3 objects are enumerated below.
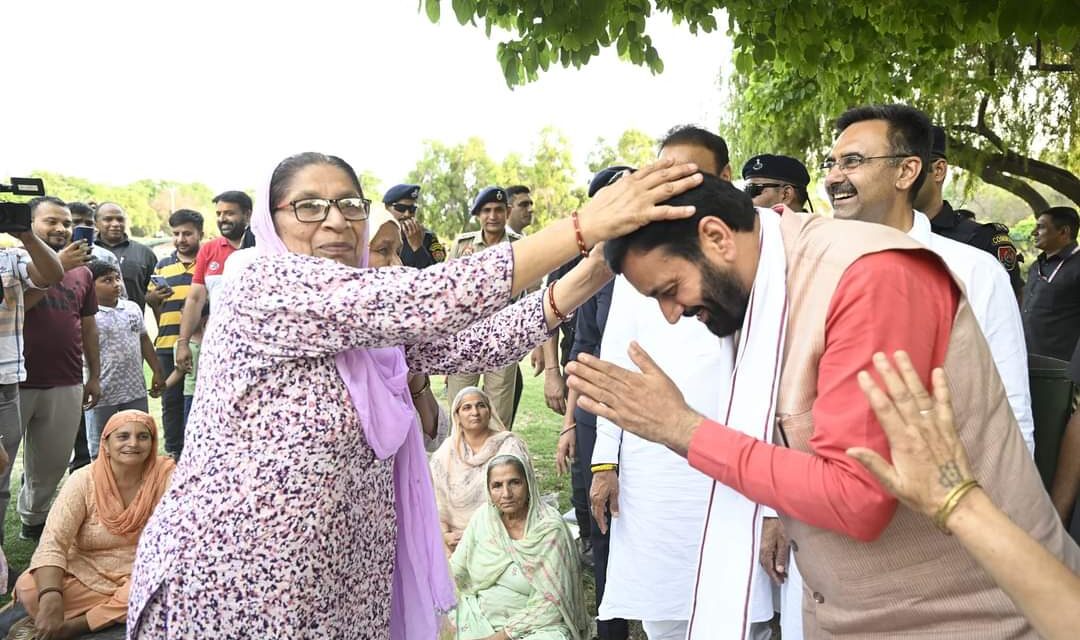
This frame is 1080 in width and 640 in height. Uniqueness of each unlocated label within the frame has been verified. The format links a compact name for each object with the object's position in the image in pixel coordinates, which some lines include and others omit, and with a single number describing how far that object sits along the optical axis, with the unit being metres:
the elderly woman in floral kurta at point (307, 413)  2.03
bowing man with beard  1.66
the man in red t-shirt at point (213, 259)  7.51
